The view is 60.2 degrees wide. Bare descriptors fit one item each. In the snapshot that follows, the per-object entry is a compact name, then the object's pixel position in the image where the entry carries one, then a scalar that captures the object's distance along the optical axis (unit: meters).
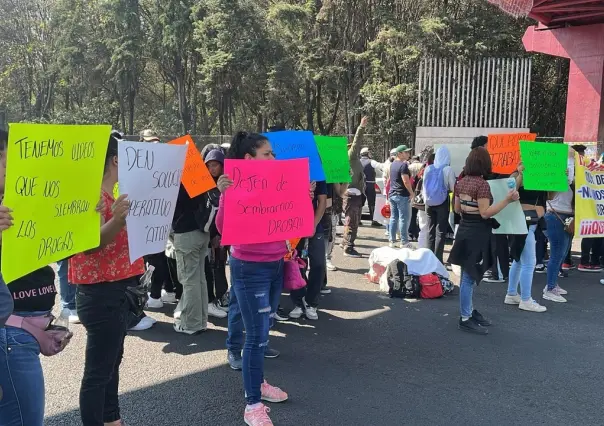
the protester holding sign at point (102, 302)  2.67
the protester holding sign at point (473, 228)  5.12
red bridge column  15.69
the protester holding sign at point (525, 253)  6.05
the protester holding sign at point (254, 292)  3.31
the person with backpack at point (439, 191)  7.90
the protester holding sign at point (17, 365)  2.04
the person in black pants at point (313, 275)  5.62
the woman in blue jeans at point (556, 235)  6.53
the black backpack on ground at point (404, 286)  6.59
